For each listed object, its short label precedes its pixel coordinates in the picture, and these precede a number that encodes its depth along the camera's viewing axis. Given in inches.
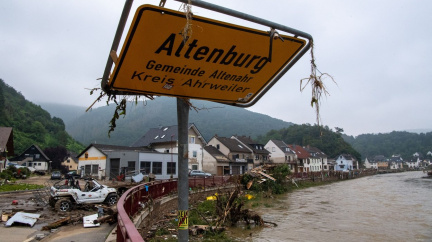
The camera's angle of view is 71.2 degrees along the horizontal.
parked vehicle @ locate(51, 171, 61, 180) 1509.6
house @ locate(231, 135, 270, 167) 2511.9
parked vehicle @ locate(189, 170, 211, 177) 1553.9
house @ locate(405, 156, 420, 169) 6633.9
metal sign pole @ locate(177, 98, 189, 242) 84.0
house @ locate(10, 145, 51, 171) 2706.7
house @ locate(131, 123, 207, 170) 1772.9
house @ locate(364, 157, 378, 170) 6087.6
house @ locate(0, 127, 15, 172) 1634.1
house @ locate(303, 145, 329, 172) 3486.7
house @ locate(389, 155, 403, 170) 6141.2
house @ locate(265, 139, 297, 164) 2876.5
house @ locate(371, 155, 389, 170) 5969.5
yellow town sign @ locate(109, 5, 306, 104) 62.8
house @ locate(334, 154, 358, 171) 4360.2
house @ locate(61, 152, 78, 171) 3265.3
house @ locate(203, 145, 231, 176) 1958.7
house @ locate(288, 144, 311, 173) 3144.7
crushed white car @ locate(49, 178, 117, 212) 538.3
